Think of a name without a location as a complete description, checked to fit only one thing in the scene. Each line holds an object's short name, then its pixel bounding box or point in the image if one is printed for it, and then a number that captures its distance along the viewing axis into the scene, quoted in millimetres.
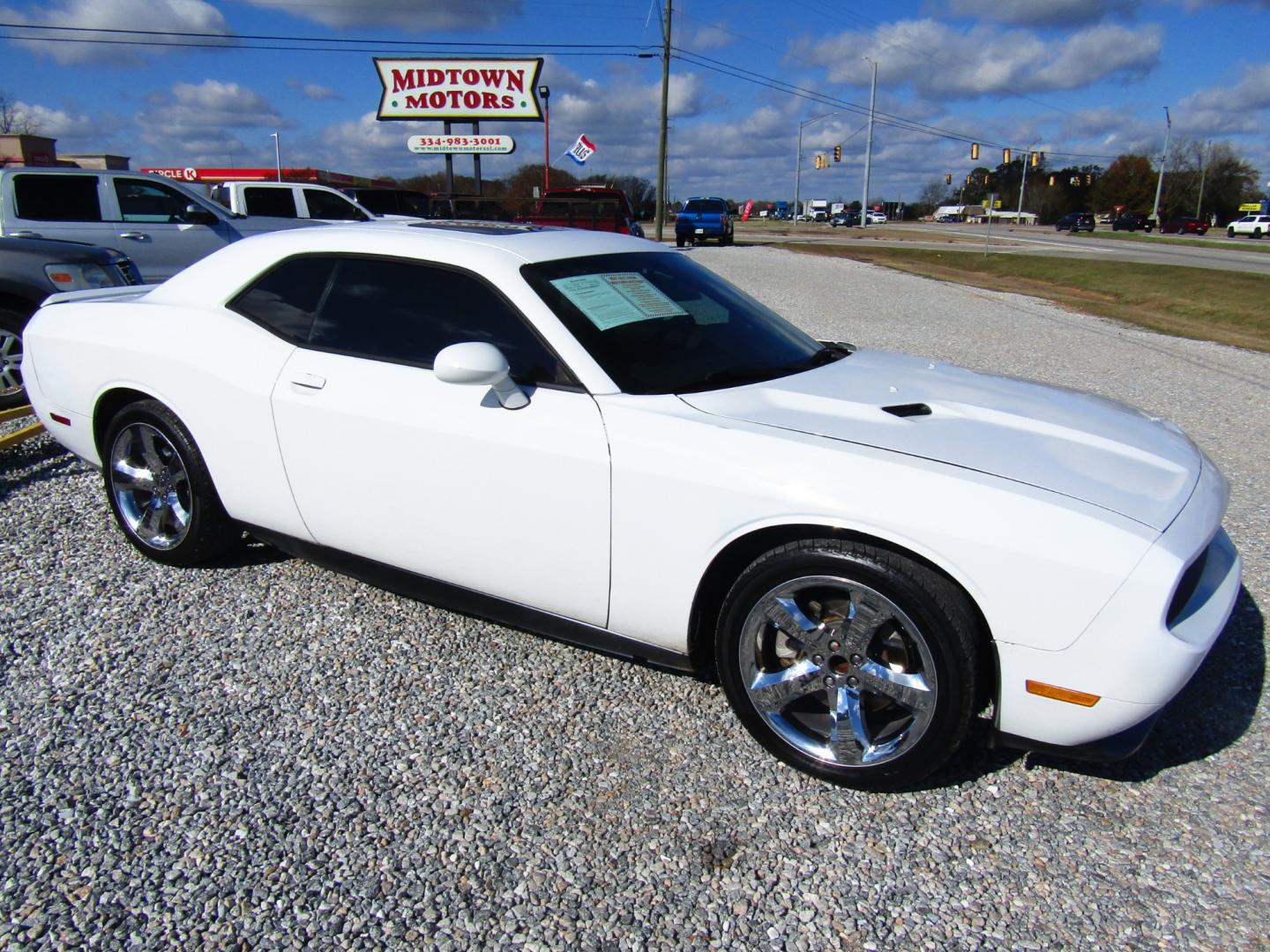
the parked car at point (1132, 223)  67562
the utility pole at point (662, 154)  34094
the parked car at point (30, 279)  6039
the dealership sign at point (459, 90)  28281
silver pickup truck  9086
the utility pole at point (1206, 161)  83312
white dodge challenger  2289
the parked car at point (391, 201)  18953
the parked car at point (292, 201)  15336
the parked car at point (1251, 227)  54469
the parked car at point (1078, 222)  62716
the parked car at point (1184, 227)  63938
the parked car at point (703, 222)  34469
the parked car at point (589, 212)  21359
